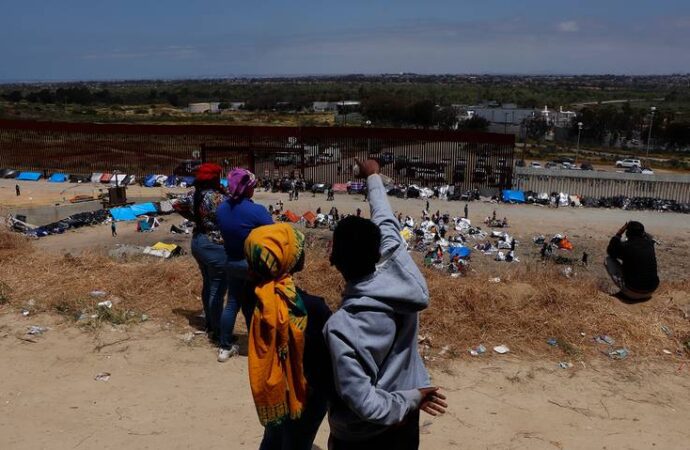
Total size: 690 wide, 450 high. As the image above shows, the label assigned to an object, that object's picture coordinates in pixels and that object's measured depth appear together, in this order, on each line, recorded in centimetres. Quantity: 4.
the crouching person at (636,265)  581
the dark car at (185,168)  2405
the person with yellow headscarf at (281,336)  230
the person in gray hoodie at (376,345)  197
